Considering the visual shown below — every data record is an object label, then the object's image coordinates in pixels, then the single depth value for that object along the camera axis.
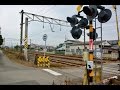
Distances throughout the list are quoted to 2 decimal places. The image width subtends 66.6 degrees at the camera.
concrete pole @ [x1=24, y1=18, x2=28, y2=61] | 8.94
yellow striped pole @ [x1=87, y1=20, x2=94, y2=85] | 3.24
